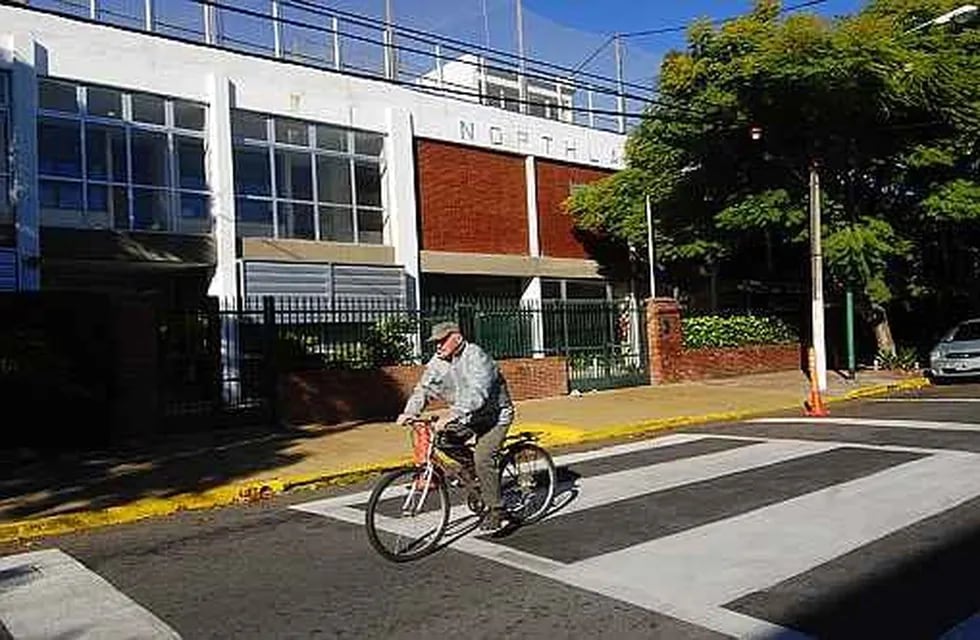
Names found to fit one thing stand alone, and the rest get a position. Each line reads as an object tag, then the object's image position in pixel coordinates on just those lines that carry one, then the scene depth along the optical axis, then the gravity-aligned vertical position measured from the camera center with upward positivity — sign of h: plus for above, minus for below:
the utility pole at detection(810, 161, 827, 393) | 21.23 +0.97
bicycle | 7.34 -1.06
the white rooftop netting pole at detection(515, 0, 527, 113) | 29.72 +8.12
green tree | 23.19 +4.79
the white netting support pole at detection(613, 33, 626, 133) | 30.26 +7.81
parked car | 23.19 -0.56
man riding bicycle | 7.64 -0.37
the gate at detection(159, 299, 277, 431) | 16.20 -0.10
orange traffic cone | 17.32 -1.14
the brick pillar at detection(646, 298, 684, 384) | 23.81 +0.06
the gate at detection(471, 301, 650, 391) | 21.03 +0.21
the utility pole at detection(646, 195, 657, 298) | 29.19 +2.65
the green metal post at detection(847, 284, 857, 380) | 24.53 -0.10
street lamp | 21.04 +6.65
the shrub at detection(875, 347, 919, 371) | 26.75 -0.69
